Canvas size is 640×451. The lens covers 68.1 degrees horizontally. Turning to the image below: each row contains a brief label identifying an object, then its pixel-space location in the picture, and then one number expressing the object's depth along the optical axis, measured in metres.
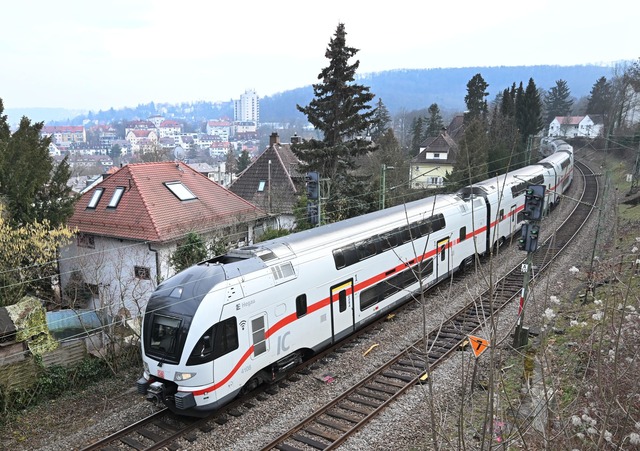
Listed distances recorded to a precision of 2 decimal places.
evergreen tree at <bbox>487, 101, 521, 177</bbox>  43.16
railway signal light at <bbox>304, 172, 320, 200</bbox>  17.42
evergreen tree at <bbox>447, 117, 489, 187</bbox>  35.62
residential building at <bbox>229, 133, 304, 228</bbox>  29.70
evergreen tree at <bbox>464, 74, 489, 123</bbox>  56.53
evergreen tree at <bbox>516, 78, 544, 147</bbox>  53.41
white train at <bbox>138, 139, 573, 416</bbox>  9.86
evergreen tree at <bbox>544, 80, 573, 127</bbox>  96.81
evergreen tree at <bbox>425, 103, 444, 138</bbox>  70.38
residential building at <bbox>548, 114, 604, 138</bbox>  85.81
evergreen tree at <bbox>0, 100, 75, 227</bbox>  15.72
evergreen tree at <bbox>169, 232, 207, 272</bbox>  18.19
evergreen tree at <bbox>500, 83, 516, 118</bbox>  54.31
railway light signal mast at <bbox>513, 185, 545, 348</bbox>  12.55
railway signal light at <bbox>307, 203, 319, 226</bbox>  19.55
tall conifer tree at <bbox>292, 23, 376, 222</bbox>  25.03
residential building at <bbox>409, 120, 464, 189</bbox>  53.84
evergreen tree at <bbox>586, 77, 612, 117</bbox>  87.06
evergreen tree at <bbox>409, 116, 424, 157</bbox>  71.75
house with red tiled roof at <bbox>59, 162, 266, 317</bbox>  19.72
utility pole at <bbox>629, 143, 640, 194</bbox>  33.03
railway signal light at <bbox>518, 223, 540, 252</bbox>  12.91
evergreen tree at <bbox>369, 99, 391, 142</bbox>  70.38
